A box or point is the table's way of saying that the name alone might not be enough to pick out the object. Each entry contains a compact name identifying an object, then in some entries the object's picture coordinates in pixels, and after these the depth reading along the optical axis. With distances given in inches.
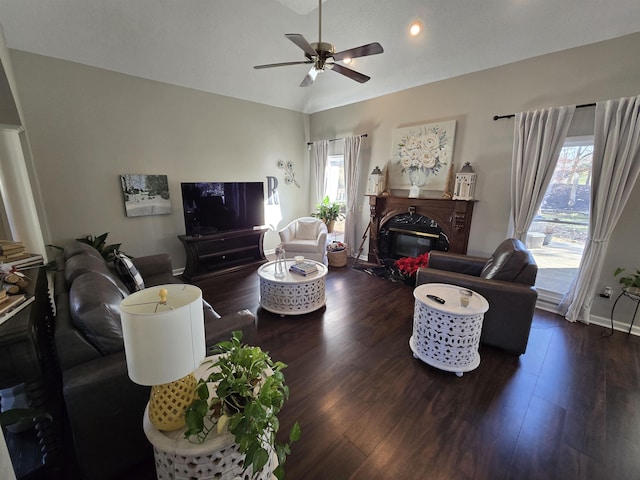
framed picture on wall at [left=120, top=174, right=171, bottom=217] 146.6
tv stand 160.2
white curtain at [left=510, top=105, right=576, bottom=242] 114.8
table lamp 33.8
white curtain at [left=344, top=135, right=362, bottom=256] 189.9
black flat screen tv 160.4
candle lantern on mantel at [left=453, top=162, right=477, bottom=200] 139.3
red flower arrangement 150.6
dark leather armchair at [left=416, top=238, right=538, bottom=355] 89.3
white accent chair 171.8
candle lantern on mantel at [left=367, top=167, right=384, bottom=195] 176.1
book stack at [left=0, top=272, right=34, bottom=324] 52.9
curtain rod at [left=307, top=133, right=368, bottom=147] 185.6
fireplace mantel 144.2
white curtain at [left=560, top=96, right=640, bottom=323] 99.7
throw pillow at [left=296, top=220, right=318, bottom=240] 186.9
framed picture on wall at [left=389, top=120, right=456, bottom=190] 150.5
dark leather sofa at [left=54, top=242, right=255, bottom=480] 48.0
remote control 85.8
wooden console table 46.9
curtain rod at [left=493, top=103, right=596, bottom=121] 128.0
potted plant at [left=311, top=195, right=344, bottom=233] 200.2
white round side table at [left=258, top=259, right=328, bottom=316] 116.1
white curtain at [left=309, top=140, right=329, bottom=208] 212.8
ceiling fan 84.7
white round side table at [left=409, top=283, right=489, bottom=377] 81.7
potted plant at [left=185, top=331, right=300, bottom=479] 34.8
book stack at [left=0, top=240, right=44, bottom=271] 80.4
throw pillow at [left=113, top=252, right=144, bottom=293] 88.5
